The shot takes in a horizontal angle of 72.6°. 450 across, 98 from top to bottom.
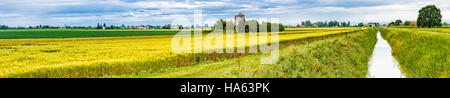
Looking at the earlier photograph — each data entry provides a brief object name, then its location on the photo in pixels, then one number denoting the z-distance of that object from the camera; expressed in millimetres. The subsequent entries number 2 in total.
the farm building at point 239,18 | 91438
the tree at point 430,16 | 69450
